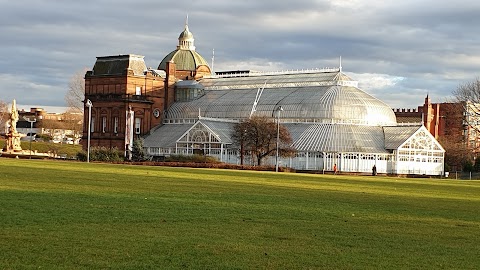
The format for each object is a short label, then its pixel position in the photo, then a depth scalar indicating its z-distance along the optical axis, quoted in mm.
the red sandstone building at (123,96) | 127500
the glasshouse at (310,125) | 101875
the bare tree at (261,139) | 95625
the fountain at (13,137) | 103875
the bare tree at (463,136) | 95562
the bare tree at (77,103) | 155500
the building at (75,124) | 187250
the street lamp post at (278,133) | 90888
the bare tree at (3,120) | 191000
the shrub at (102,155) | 90375
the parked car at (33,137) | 179500
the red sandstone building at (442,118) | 98456
